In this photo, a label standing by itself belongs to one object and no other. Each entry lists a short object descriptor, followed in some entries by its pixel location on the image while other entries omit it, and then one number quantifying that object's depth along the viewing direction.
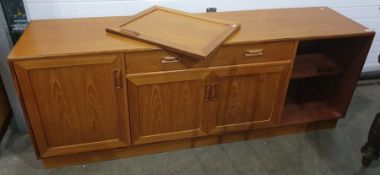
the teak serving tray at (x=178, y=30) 1.48
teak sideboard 1.47
